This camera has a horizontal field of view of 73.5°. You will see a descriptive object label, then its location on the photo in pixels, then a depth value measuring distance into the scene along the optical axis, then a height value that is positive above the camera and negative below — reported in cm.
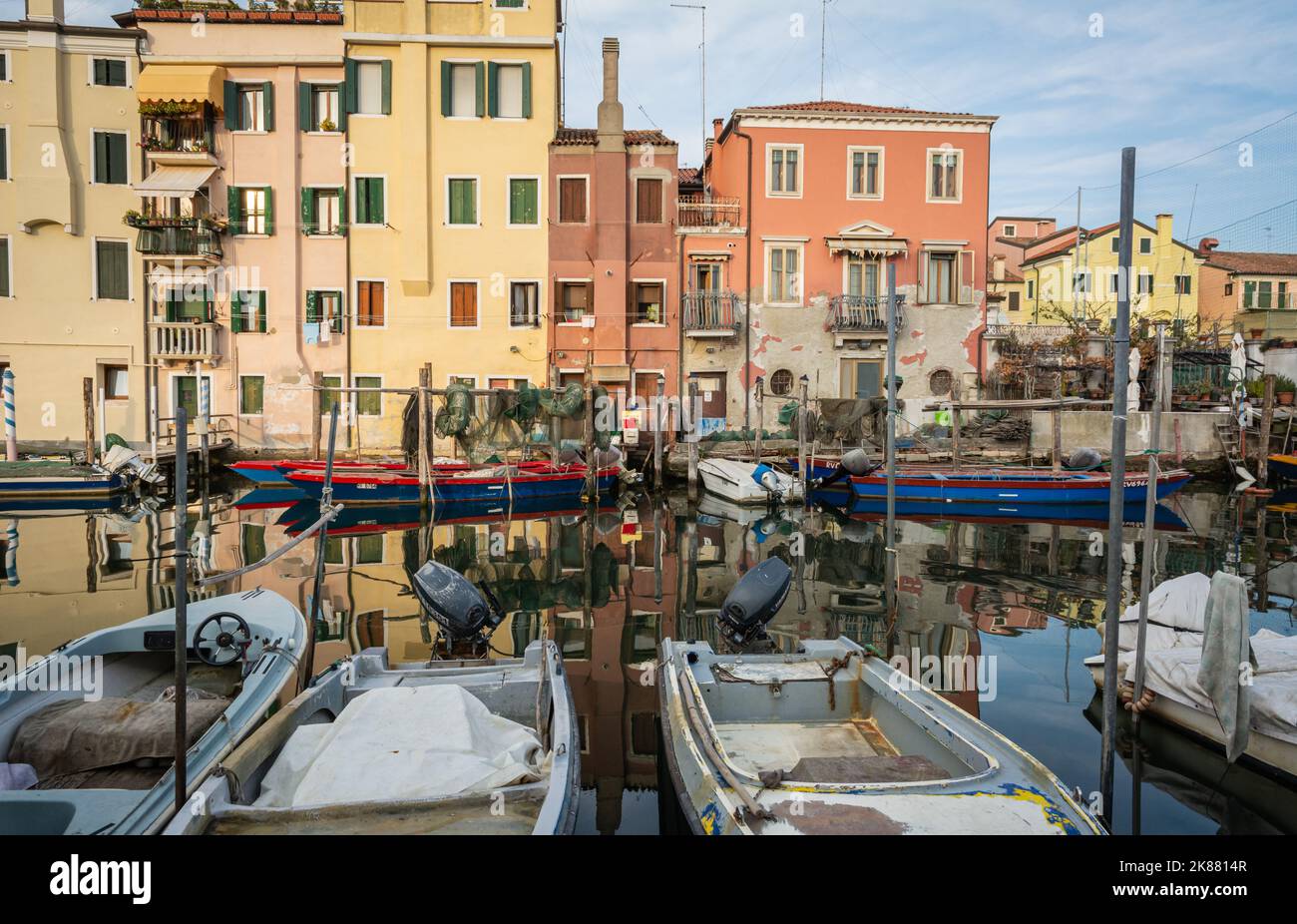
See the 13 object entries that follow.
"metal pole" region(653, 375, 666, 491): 2384 -88
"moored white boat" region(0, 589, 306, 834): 423 -196
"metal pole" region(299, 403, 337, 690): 742 -150
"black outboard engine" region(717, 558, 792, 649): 754 -168
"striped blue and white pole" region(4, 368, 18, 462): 2223 -45
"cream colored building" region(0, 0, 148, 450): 2561 +546
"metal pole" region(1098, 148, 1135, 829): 462 -44
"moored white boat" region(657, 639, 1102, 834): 417 -195
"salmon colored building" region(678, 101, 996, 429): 2780 +512
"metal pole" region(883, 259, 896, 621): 1127 -33
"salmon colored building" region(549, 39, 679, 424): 2714 +489
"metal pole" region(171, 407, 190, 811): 381 -85
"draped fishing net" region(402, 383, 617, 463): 2295 -21
